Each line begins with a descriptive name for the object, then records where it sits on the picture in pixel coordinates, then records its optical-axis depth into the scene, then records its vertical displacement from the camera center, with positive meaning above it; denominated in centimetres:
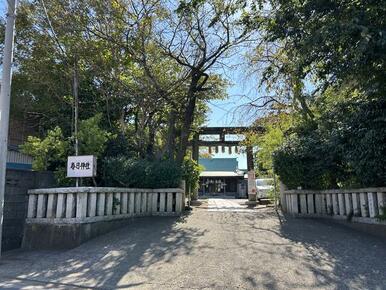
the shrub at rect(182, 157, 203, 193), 1315 +67
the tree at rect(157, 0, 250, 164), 1089 +487
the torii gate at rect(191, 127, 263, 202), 2067 +331
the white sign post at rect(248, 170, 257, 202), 1554 +5
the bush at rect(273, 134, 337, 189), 880 +70
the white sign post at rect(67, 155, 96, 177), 687 +51
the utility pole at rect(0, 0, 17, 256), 597 +172
